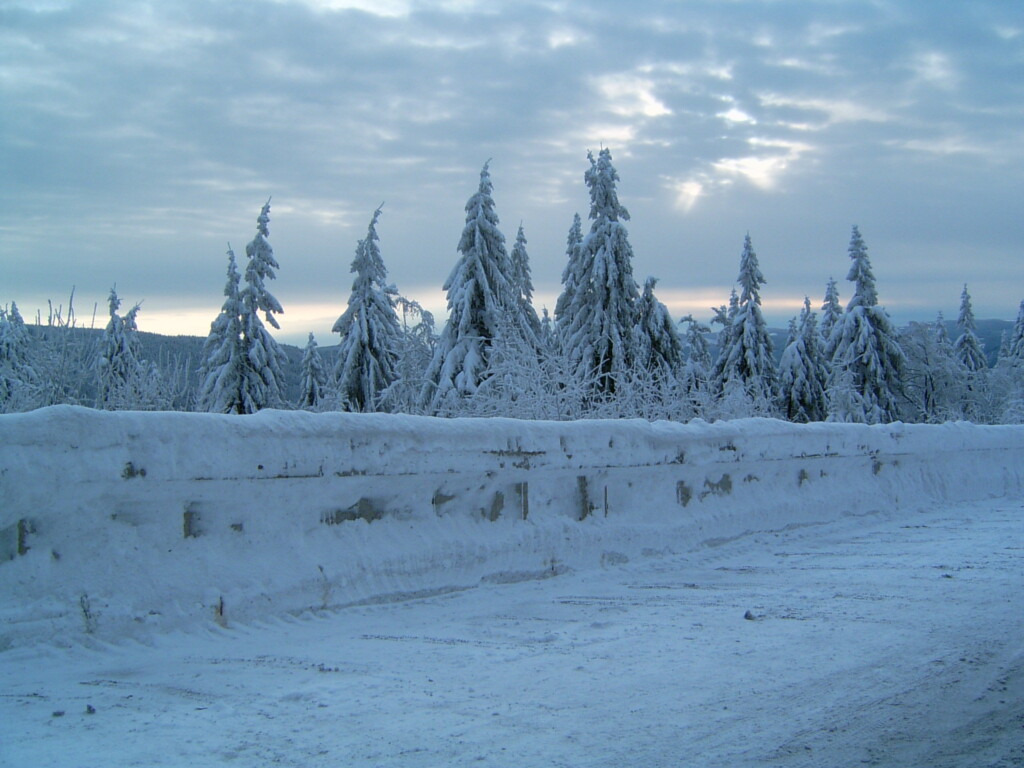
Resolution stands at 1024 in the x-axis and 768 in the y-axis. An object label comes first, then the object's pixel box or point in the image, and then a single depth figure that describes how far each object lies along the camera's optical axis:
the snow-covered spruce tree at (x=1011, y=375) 53.22
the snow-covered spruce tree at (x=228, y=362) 34.34
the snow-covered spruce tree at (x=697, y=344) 53.69
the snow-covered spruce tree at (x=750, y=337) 46.75
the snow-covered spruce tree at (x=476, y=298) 28.42
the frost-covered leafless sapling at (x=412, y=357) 30.36
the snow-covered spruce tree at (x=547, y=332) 37.79
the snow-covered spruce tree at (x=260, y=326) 35.22
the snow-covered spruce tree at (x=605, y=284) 34.34
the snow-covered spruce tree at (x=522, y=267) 50.72
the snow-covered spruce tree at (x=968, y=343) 71.38
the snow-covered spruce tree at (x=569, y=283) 35.69
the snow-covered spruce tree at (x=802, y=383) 47.28
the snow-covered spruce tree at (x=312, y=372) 57.91
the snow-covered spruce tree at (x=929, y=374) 50.03
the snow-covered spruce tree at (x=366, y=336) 38.41
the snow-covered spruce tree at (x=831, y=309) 60.02
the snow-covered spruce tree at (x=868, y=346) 43.34
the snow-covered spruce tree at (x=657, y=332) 39.22
